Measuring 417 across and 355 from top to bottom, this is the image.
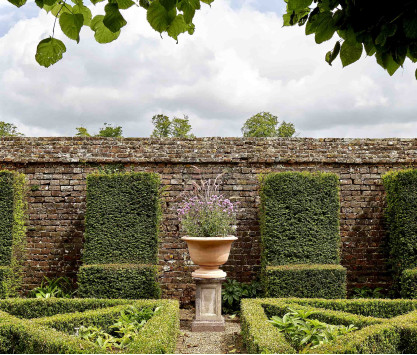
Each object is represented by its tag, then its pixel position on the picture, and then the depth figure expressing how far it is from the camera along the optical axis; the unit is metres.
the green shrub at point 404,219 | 7.12
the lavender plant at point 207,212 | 6.59
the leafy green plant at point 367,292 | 7.52
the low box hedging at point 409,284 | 6.64
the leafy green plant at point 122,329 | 4.62
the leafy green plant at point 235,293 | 7.23
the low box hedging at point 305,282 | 6.71
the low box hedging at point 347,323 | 3.87
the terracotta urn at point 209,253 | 6.20
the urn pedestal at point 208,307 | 6.09
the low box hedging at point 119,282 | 6.76
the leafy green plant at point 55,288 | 7.46
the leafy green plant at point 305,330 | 4.42
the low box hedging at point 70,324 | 3.89
